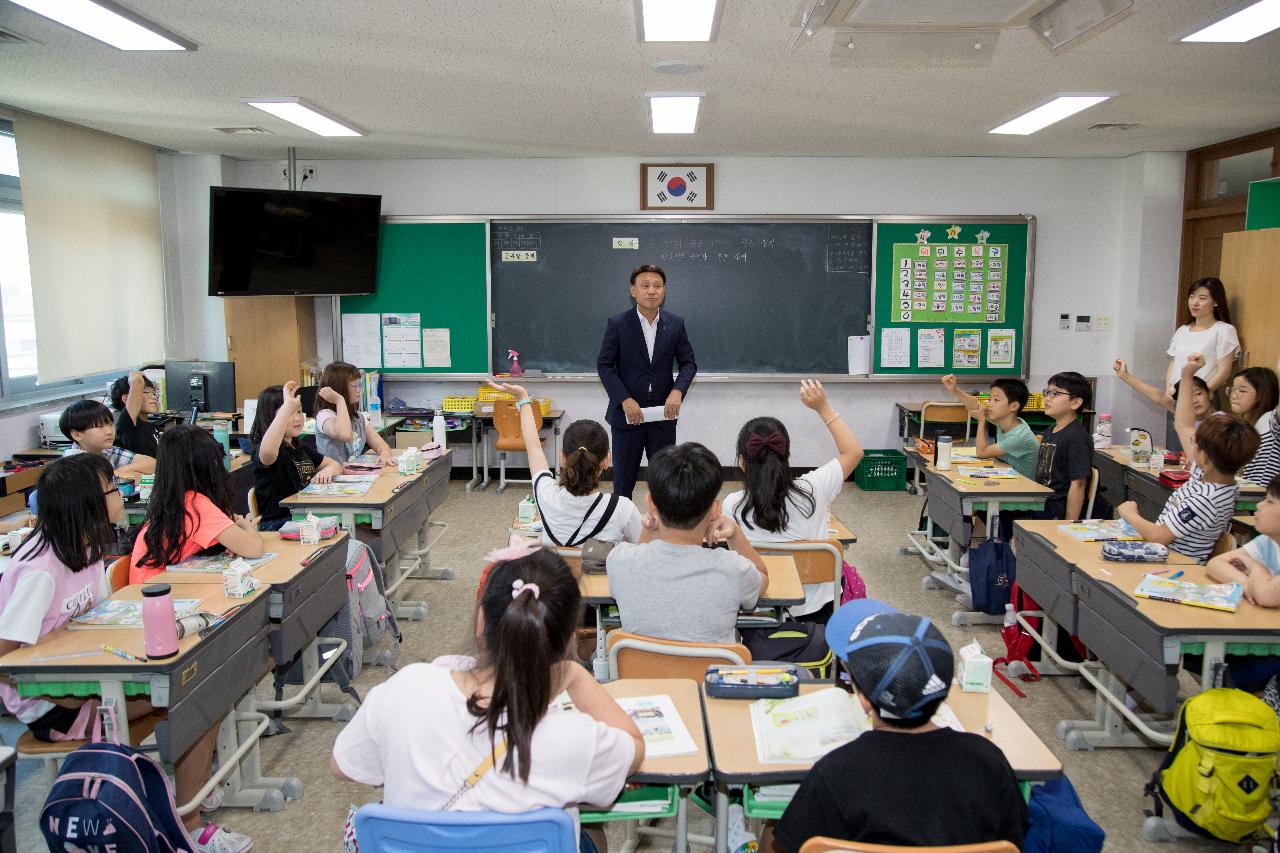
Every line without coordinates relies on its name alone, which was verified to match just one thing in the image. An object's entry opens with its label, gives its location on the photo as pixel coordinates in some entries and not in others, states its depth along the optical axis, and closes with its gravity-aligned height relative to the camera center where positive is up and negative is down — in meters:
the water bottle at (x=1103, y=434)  5.97 -0.83
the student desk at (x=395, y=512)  4.25 -0.99
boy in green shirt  5.11 -0.69
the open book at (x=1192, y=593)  2.85 -0.91
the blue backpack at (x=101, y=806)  2.16 -1.17
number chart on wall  7.63 +0.09
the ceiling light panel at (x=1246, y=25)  3.49 +1.13
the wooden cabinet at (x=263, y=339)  7.47 -0.23
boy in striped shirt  3.38 -0.71
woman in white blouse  6.11 -0.18
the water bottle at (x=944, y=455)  5.04 -0.81
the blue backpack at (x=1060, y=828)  2.00 -1.14
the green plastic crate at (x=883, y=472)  7.68 -1.37
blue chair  1.54 -0.88
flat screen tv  6.60 +0.52
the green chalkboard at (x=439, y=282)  7.74 +0.23
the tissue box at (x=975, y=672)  2.28 -0.91
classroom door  5.87 +0.12
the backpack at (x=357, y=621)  3.61 -1.32
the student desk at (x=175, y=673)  2.43 -0.99
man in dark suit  5.04 -0.35
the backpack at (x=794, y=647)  2.74 -1.02
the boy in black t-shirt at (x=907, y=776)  1.54 -0.80
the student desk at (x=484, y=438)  7.59 -1.10
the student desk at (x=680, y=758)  1.90 -0.95
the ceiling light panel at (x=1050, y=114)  5.22 +1.19
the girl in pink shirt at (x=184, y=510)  3.17 -0.70
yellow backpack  2.60 -1.30
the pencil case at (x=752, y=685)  2.21 -0.91
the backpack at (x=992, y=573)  4.52 -1.31
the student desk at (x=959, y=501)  4.54 -1.00
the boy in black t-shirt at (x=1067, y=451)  4.61 -0.73
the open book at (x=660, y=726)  1.98 -0.94
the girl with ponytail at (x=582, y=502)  3.33 -0.70
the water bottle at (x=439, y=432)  5.54 -0.74
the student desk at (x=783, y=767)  1.91 -0.97
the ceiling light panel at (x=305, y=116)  5.31 +1.22
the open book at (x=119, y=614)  2.68 -0.90
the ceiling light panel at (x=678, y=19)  3.37 +1.12
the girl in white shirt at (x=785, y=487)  3.38 -0.67
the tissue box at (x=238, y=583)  2.90 -0.87
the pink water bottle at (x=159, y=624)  2.42 -0.83
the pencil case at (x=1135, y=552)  3.35 -0.90
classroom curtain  5.84 +0.44
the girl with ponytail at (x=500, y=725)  1.63 -0.75
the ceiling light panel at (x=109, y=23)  3.43 +1.14
